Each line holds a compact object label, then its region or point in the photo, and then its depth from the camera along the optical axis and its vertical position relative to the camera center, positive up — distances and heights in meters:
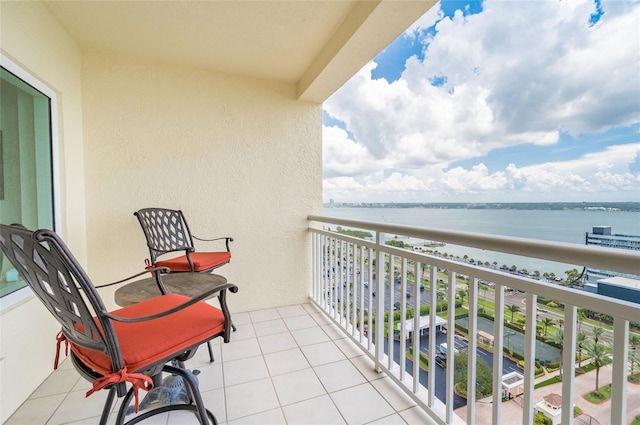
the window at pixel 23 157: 1.56 +0.30
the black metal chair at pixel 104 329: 0.83 -0.52
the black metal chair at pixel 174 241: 2.15 -0.35
